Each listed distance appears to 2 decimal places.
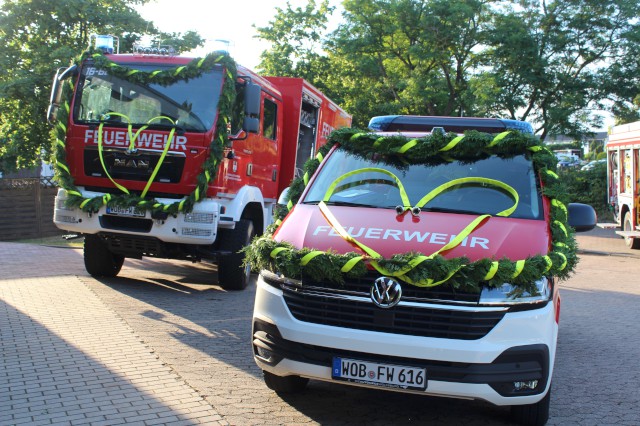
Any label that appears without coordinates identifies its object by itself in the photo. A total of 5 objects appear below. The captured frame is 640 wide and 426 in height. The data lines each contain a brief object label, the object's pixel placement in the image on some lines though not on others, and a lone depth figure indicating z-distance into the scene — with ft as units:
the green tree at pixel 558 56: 89.40
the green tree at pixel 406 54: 91.45
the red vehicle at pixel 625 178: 60.54
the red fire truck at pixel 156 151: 28.96
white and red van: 13.50
